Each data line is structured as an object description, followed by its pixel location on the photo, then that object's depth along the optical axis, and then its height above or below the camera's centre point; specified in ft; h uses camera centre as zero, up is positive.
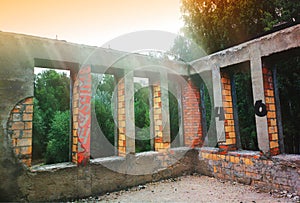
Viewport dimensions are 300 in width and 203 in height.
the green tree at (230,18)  21.85 +12.48
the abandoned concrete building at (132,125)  10.80 -0.12
